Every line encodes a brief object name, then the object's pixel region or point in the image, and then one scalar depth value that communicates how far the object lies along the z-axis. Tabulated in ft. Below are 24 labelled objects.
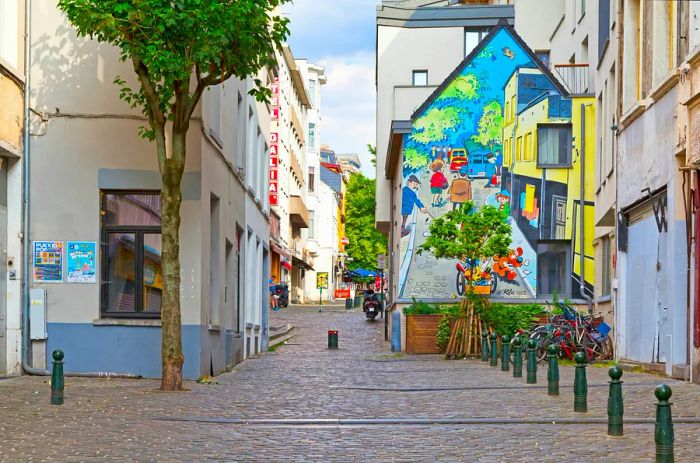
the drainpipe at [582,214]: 104.63
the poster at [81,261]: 60.54
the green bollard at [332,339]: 110.83
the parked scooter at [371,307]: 177.27
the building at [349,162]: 502.38
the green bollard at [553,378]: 48.60
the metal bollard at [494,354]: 76.89
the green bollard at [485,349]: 84.69
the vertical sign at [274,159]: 212.43
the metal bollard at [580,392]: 40.86
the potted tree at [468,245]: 92.94
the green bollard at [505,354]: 68.88
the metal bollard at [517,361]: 61.68
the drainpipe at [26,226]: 59.72
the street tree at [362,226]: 314.55
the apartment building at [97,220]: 60.34
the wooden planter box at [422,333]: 101.24
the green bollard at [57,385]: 44.47
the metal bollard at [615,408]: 34.06
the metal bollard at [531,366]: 56.75
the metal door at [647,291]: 61.98
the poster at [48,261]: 60.49
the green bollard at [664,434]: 27.61
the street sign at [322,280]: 253.57
